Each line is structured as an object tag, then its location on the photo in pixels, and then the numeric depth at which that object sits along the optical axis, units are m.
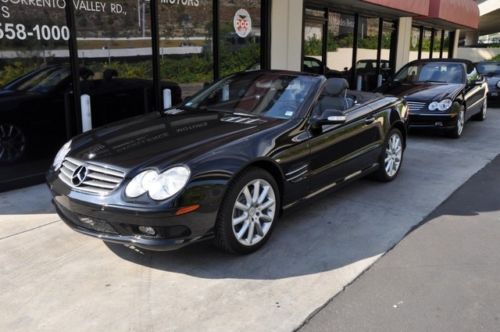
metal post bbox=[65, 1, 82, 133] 6.21
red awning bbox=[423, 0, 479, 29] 14.71
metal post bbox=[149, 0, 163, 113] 7.46
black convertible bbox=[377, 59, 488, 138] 9.14
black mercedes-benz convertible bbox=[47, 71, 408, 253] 3.41
